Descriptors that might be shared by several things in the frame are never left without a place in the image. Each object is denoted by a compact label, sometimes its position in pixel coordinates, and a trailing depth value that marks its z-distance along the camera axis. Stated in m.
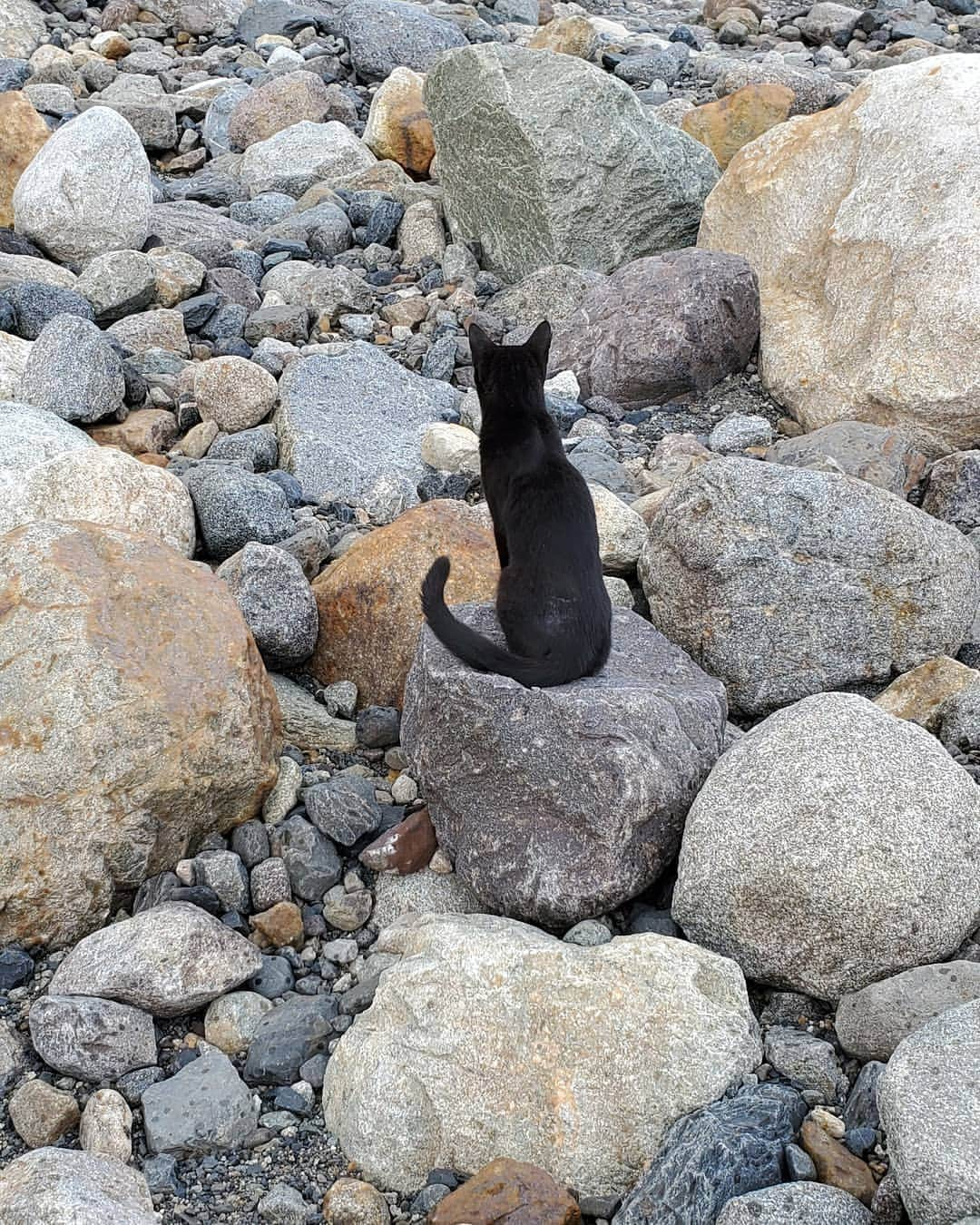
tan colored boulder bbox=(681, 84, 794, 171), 10.39
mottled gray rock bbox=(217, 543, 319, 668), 4.89
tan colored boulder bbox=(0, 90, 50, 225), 9.38
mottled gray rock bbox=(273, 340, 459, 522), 6.44
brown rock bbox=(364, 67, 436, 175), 10.91
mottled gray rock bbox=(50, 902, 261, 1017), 3.58
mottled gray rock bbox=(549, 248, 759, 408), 7.33
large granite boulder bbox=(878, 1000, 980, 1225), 2.60
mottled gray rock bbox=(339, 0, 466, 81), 13.93
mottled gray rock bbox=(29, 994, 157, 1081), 3.45
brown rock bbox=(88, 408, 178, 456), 6.52
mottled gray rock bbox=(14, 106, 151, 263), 8.65
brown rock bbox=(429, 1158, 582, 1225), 2.87
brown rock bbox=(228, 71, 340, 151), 12.19
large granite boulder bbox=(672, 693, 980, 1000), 3.42
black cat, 4.04
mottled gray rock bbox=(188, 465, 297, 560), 5.66
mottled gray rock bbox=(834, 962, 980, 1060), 3.22
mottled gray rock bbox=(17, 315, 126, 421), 6.48
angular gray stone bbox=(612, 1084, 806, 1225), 2.81
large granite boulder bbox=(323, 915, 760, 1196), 3.09
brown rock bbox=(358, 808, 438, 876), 4.18
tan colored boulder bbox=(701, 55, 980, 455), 6.57
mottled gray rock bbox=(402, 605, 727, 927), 3.78
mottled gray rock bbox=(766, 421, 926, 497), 5.96
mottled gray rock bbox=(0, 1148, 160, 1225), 2.66
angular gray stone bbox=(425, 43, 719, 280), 8.73
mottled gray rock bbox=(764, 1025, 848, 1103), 3.25
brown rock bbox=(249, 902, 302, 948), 3.96
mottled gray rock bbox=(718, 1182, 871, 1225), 2.67
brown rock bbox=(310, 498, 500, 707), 4.95
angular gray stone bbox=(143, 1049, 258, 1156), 3.26
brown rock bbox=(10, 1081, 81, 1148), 3.29
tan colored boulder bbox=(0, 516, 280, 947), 3.86
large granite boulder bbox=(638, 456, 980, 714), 4.82
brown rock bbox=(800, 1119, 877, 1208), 2.87
